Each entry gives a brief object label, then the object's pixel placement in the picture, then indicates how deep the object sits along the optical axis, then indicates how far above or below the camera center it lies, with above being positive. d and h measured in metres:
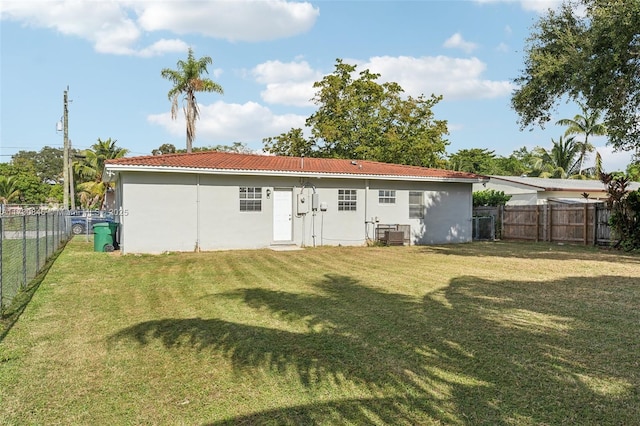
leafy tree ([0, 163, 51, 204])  51.69 +3.07
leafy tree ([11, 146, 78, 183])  70.75 +7.66
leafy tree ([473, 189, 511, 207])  23.55 +0.66
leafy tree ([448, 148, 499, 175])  50.53 +5.61
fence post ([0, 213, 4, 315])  5.76 -1.20
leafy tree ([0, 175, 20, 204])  46.53 +2.18
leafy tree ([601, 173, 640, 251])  15.61 -0.09
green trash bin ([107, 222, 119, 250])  14.80 -0.78
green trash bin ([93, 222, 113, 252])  14.42 -0.92
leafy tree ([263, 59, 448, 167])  31.98 +6.47
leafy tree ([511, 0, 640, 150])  12.59 +4.53
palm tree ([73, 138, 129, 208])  40.26 +4.90
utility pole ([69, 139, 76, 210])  32.05 +1.22
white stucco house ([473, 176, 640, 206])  23.86 +1.09
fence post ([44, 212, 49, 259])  10.93 -0.94
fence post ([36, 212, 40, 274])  9.06 -0.83
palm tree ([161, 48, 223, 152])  28.84 +8.27
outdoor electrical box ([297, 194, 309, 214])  16.02 +0.22
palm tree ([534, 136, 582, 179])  41.25 +4.95
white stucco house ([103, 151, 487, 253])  13.99 +0.31
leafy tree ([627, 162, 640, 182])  37.42 +3.51
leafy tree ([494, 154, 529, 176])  51.25 +5.18
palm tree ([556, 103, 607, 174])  40.03 +7.57
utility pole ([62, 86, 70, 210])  22.83 +3.33
